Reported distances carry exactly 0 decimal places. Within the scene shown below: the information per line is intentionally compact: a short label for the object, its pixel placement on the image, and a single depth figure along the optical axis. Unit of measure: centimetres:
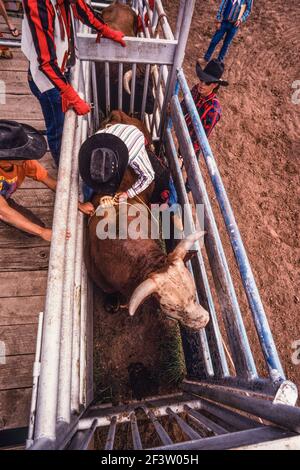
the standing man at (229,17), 541
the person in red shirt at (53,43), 241
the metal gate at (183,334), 137
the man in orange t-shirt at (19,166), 225
